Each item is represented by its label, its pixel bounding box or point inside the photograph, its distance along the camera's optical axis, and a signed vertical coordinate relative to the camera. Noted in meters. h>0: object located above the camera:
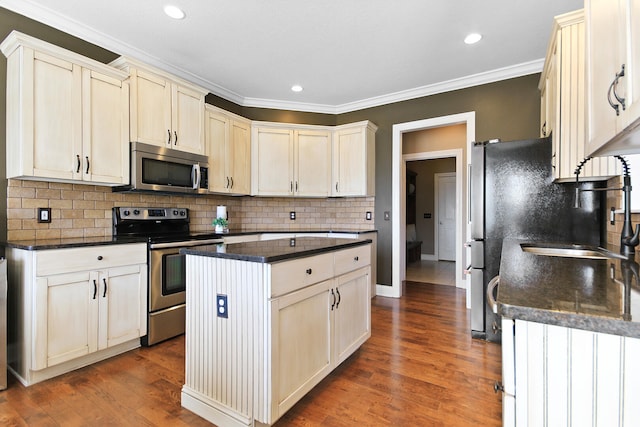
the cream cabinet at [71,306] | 2.00 -0.63
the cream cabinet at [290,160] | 4.24 +0.76
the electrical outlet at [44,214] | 2.42 +0.01
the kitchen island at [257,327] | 1.51 -0.60
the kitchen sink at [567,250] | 1.82 -0.23
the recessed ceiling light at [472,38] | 2.79 +1.60
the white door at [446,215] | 7.20 -0.02
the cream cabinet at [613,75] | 0.79 +0.41
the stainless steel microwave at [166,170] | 2.74 +0.44
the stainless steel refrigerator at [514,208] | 2.40 +0.05
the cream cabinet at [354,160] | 4.23 +0.76
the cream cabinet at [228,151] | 3.62 +0.79
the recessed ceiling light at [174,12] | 2.39 +1.59
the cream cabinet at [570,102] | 1.95 +0.73
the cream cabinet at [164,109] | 2.77 +1.03
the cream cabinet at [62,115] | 2.15 +0.76
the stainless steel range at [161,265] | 2.60 -0.43
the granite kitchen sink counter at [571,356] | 0.62 -0.30
